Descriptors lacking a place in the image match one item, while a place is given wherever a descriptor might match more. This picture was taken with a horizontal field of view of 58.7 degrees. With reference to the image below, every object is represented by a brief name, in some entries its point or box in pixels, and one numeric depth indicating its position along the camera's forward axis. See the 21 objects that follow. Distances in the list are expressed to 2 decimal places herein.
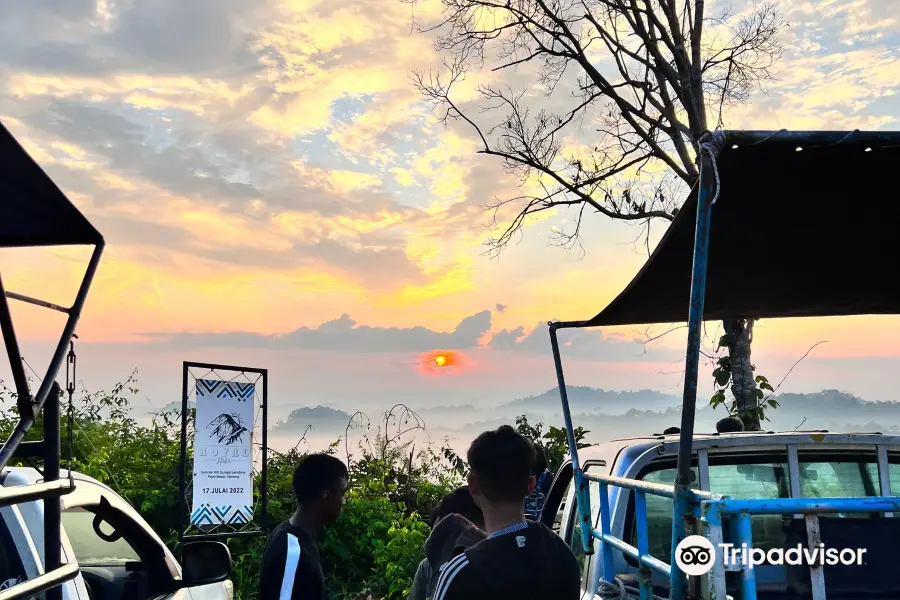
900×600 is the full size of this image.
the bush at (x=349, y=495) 8.75
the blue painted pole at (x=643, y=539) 3.35
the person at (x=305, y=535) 3.25
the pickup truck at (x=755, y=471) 3.94
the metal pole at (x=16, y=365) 2.34
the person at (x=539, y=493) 6.36
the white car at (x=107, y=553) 2.76
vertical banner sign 7.59
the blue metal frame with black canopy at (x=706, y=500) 2.51
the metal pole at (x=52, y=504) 2.45
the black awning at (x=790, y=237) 2.96
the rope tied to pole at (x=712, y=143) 2.73
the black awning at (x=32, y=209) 2.42
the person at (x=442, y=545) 3.37
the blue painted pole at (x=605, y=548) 3.87
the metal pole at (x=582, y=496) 4.18
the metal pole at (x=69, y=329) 2.43
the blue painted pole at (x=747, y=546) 2.45
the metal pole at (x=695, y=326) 2.77
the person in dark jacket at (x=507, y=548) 2.63
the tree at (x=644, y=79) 10.65
